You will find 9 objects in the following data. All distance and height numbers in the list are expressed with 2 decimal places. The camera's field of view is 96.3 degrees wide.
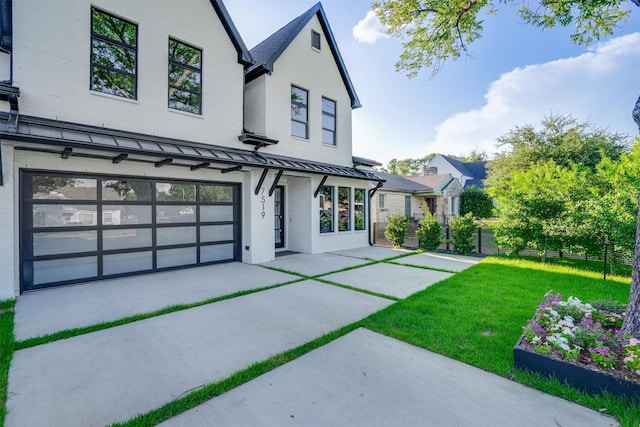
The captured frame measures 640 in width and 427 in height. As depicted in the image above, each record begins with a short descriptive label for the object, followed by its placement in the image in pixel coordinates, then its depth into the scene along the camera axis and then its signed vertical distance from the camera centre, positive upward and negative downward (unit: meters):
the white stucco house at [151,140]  5.42 +1.67
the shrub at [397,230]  12.24 -0.80
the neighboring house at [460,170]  35.22 +5.34
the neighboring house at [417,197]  18.92 +1.09
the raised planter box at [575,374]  2.53 -1.56
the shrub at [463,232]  10.62 -0.77
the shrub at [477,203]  23.95 +0.73
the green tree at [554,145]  16.89 +4.21
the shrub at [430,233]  11.45 -0.88
